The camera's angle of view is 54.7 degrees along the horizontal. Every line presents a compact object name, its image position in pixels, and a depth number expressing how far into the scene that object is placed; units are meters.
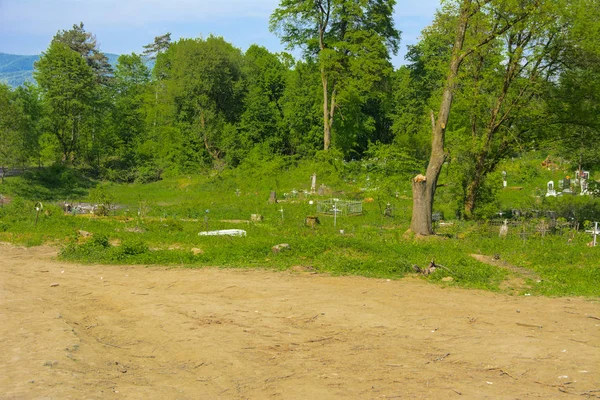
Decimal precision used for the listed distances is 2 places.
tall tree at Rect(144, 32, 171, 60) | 72.94
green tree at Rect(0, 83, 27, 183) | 36.41
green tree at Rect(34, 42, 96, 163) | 43.97
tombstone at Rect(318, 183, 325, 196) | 35.45
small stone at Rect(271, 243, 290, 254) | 16.06
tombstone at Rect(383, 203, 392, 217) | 26.28
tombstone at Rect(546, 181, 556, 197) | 31.42
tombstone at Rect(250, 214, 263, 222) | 24.73
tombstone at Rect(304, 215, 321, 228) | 22.58
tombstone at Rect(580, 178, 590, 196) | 30.47
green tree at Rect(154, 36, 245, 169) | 46.59
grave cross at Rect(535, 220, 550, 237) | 19.67
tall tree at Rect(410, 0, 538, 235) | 19.46
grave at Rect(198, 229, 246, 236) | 19.60
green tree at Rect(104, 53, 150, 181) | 49.88
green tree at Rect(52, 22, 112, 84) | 59.12
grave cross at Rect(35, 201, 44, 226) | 21.74
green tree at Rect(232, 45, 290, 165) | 48.31
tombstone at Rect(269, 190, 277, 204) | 31.27
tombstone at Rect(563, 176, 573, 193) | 32.44
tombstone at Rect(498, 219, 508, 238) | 19.30
